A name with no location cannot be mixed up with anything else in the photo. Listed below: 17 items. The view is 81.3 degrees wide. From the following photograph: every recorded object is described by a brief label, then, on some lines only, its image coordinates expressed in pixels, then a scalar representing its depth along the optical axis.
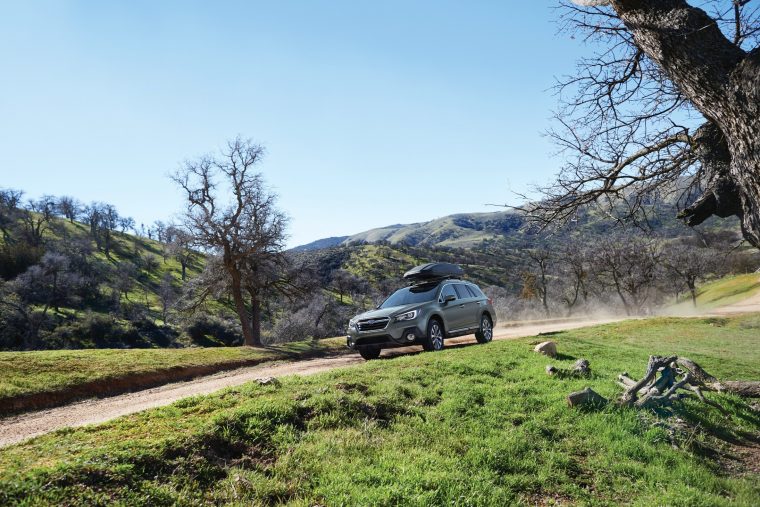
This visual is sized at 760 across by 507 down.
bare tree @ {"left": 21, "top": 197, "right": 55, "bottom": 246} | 81.19
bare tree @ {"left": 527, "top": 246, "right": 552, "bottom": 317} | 43.94
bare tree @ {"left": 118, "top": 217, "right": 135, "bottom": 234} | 133.38
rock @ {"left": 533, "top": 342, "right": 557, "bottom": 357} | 11.05
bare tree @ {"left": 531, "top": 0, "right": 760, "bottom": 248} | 3.82
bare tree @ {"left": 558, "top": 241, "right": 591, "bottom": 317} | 44.12
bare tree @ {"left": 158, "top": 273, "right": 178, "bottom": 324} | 71.64
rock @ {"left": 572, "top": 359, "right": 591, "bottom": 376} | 9.04
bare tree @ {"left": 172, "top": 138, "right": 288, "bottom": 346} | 22.20
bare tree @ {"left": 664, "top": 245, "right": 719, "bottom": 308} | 46.78
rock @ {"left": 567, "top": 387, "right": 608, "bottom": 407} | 6.97
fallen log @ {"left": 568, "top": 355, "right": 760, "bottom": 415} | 7.16
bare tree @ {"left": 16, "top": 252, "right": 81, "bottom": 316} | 56.72
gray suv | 11.38
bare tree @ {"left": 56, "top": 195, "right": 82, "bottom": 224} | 112.56
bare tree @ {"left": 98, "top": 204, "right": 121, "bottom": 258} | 106.69
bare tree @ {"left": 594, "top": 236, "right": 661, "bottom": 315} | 41.47
